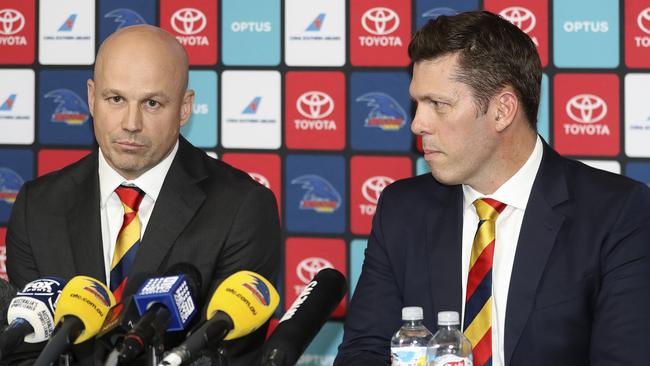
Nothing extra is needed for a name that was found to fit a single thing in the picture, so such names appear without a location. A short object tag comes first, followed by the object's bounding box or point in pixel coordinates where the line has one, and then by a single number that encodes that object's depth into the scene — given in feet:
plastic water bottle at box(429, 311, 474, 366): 16.32
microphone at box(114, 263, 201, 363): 15.32
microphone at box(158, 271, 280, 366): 15.39
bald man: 17.56
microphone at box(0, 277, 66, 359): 15.66
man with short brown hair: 17.00
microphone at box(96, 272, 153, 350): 15.52
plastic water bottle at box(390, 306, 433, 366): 16.13
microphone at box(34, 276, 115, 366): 15.49
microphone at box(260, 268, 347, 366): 15.45
